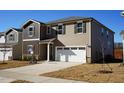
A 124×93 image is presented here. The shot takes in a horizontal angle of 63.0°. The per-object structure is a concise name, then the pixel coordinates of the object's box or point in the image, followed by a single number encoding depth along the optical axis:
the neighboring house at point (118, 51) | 19.94
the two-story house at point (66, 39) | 12.47
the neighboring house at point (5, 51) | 15.77
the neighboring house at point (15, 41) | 15.55
